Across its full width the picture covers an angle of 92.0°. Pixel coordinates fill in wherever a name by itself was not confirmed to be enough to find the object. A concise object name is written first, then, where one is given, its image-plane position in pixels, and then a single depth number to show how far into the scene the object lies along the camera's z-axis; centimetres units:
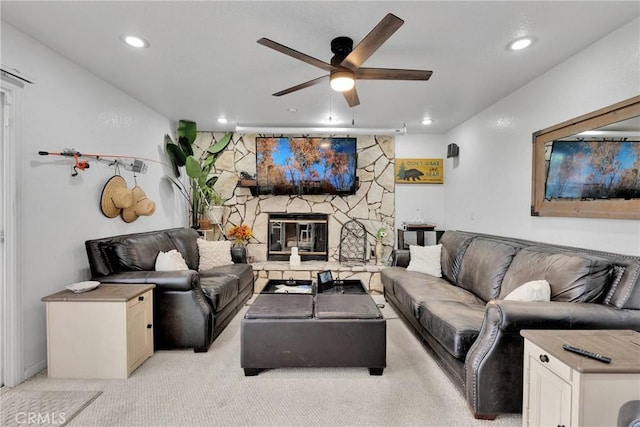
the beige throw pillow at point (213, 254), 417
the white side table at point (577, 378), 130
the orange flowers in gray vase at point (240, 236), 454
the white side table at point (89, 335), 235
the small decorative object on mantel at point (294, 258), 499
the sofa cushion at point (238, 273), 370
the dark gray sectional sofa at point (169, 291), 279
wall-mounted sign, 537
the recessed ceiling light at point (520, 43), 235
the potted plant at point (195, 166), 458
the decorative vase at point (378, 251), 509
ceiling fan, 195
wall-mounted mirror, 212
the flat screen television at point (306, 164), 499
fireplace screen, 538
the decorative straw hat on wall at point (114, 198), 319
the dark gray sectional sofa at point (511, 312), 181
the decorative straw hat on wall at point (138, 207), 350
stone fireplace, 537
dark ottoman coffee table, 241
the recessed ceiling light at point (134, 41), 238
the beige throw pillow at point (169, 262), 317
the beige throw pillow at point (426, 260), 391
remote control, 133
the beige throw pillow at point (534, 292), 209
